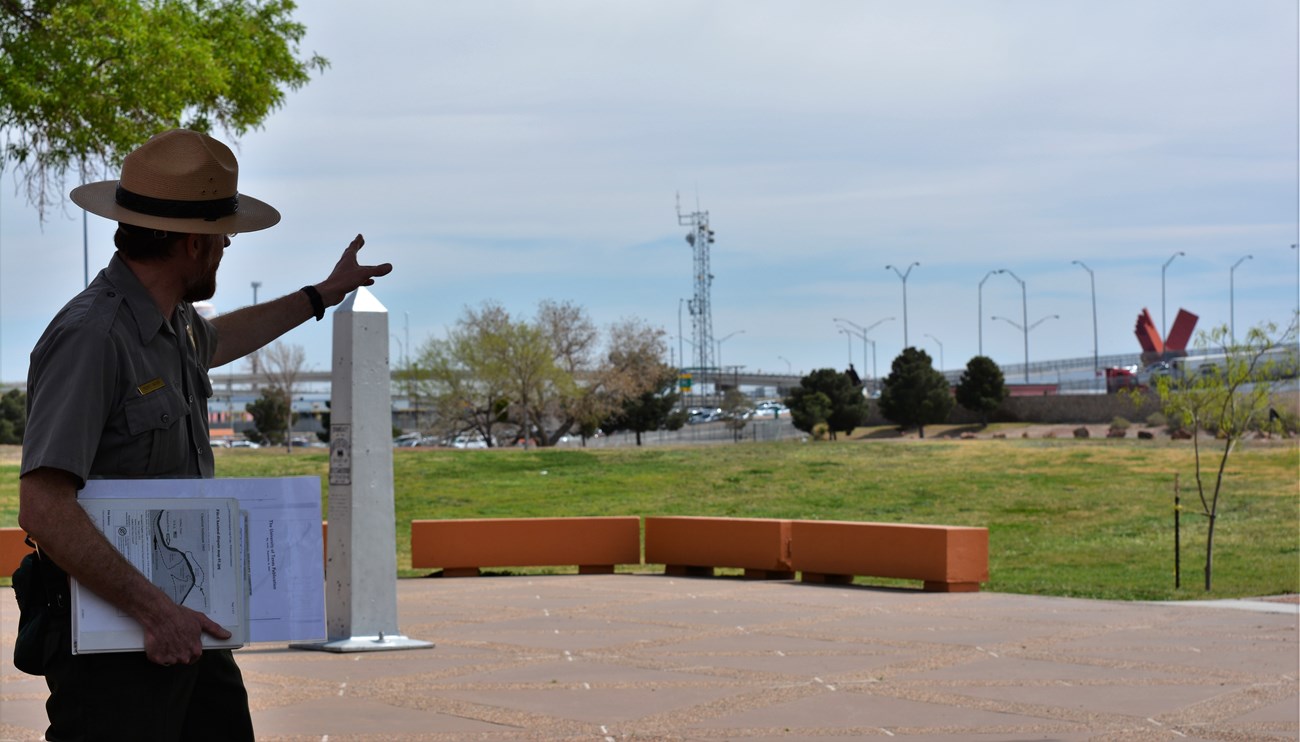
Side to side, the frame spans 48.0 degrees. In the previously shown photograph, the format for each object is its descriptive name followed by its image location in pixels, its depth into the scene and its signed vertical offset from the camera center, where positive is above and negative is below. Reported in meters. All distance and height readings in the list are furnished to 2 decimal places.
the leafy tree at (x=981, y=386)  71.31 +1.35
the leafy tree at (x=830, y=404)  67.38 +0.59
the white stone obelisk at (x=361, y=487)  12.07 -0.51
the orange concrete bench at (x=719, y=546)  19.05 -1.71
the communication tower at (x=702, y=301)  116.19 +9.62
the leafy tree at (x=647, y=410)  74.44 +0.56
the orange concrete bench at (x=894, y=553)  16.94 -1.66
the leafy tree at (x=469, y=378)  67.38 +2.17
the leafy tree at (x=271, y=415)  80.81 +0.75
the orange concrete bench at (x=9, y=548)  19.03 -1.50
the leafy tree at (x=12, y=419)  48.16 +0.52
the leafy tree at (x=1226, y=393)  21.38 +0.22
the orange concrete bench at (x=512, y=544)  20.47 -1.70
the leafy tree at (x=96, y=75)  13.95 +3.49
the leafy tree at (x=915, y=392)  68.69 +1.06
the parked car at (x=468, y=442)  76.74 -0.99
